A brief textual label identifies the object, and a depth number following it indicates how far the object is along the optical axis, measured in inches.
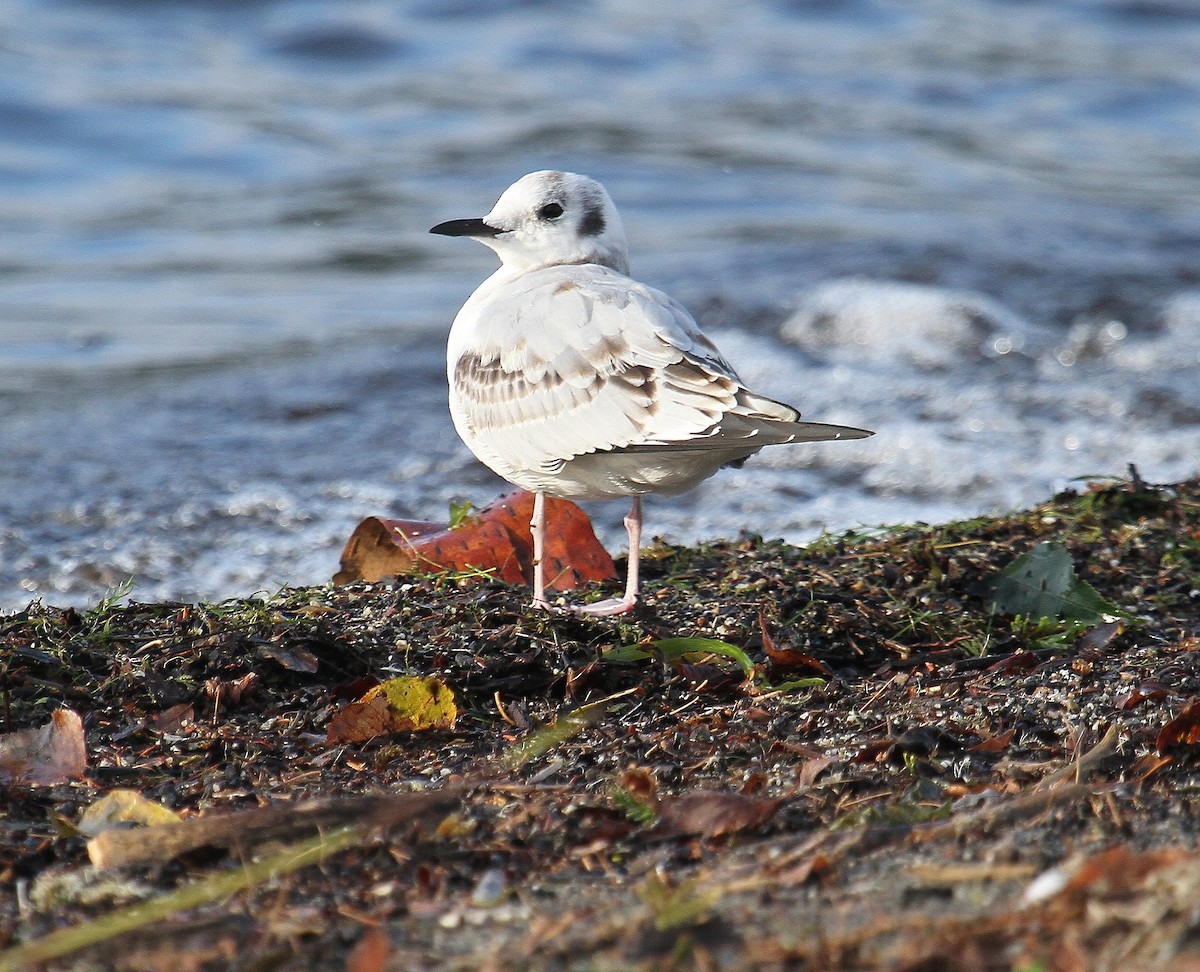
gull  313.6
